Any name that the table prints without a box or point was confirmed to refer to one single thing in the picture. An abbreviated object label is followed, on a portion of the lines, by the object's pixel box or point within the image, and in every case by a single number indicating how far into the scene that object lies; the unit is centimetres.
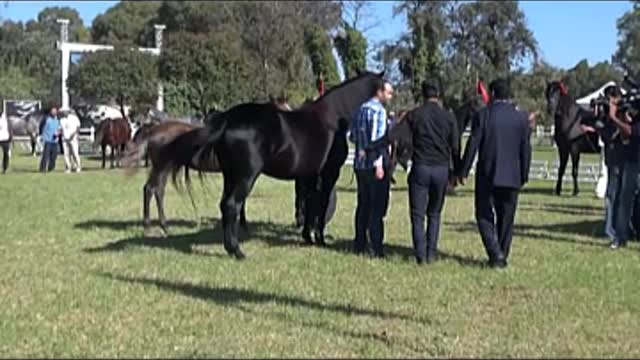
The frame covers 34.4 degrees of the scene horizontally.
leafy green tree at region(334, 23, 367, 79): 4281
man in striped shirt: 1193
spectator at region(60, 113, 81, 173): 3120
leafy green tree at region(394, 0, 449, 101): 7025
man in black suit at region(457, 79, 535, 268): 1105
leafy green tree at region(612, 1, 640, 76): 9479
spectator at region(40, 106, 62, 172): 3114
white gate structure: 7725
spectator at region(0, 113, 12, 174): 2888
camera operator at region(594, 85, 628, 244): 1303
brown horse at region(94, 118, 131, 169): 3328
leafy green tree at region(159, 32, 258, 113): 6294
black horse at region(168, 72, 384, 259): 1200
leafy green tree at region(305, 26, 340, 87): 5634
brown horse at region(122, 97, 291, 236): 1259
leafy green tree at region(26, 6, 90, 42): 12119
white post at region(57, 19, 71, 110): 7744
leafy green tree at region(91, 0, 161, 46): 10594
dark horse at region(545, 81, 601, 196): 2242
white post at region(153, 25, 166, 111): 6781
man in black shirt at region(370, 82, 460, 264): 1131
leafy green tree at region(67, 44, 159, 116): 6844
